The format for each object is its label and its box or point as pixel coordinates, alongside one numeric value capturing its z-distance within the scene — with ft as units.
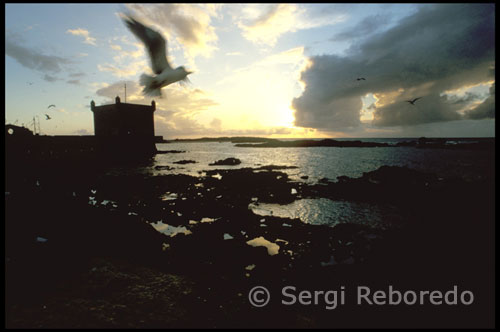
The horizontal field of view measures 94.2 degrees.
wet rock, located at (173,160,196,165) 157.79
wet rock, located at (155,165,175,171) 118.79
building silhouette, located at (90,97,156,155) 124.57
